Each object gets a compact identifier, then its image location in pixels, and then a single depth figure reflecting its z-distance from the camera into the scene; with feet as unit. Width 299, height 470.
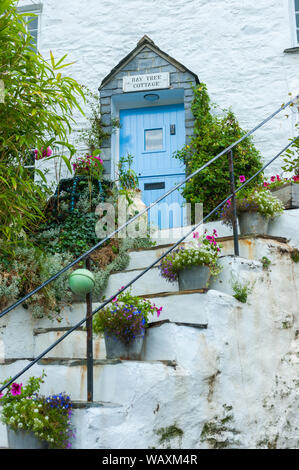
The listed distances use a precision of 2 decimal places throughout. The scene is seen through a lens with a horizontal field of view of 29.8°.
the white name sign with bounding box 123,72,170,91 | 25.03
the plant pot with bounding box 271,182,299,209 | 17.17
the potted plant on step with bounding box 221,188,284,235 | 15.87
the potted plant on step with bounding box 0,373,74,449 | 9.82
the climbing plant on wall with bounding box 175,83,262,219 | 22.80
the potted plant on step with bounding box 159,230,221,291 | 13.55
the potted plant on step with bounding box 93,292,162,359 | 11.60
